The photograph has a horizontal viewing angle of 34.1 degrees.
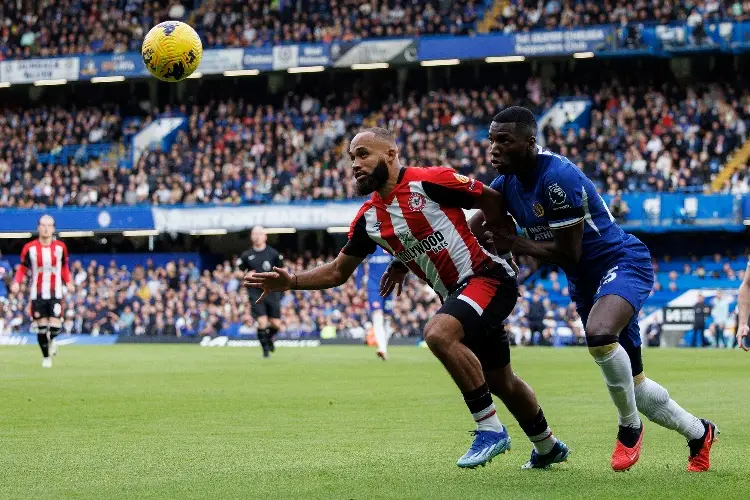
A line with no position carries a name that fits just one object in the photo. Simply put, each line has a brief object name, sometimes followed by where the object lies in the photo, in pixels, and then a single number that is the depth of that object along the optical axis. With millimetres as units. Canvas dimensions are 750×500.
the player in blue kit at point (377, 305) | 24406
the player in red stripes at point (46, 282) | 21750
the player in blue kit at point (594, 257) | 7438
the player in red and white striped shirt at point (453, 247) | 7773
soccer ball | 13977
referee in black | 24391
